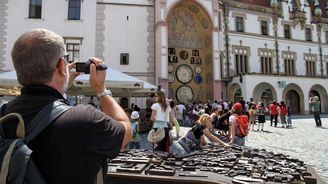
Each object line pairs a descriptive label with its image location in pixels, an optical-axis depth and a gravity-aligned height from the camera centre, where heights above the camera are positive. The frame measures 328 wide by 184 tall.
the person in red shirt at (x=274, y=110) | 16.92 -0.13
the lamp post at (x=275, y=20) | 29.67 +9.57
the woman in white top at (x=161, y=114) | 6.83 -0.15
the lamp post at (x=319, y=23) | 32.64 +10.13
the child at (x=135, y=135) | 8.22 -0.80
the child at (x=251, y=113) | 15.60 -0.32
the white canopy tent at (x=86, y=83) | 8.52 +0.83
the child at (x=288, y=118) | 17.44 -0.64
